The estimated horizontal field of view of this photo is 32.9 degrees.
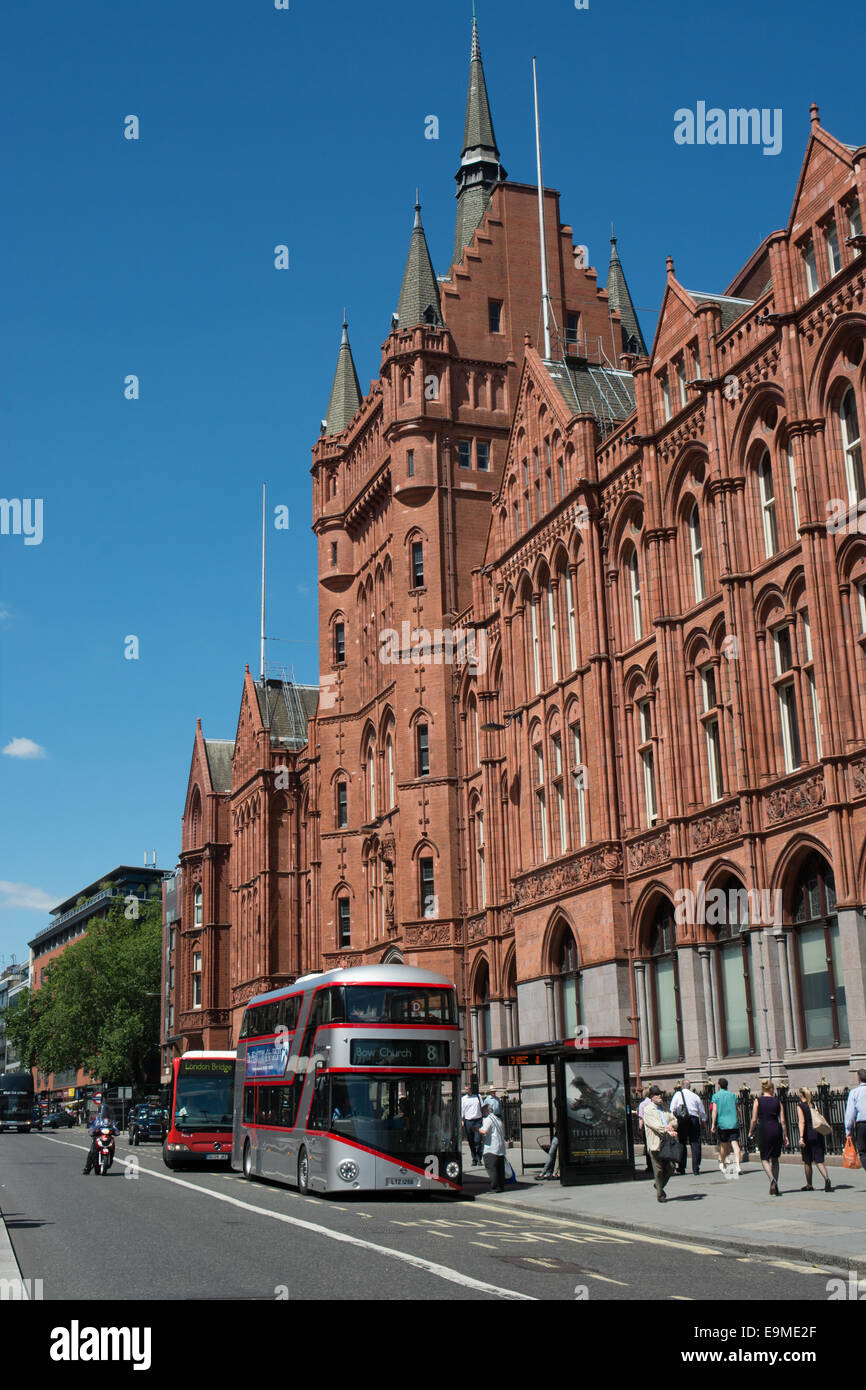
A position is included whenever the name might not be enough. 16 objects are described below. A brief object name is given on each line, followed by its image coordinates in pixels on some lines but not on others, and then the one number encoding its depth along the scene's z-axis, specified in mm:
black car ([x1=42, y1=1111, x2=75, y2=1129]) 106750
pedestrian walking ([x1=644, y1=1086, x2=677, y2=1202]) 22344
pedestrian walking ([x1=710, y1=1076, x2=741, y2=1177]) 25375
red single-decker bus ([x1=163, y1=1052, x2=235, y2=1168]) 40969
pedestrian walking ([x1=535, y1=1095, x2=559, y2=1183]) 29812
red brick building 29031
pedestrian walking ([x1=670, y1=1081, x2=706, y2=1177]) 26609
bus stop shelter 26656
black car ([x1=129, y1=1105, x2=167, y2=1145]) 64750
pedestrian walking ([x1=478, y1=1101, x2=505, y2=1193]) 28250
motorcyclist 37969
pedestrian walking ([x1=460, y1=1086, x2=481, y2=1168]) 34375
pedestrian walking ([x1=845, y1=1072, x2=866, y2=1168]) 21719
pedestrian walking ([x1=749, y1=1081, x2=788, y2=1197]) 22391
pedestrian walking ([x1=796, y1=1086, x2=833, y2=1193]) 22359
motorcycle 37719
